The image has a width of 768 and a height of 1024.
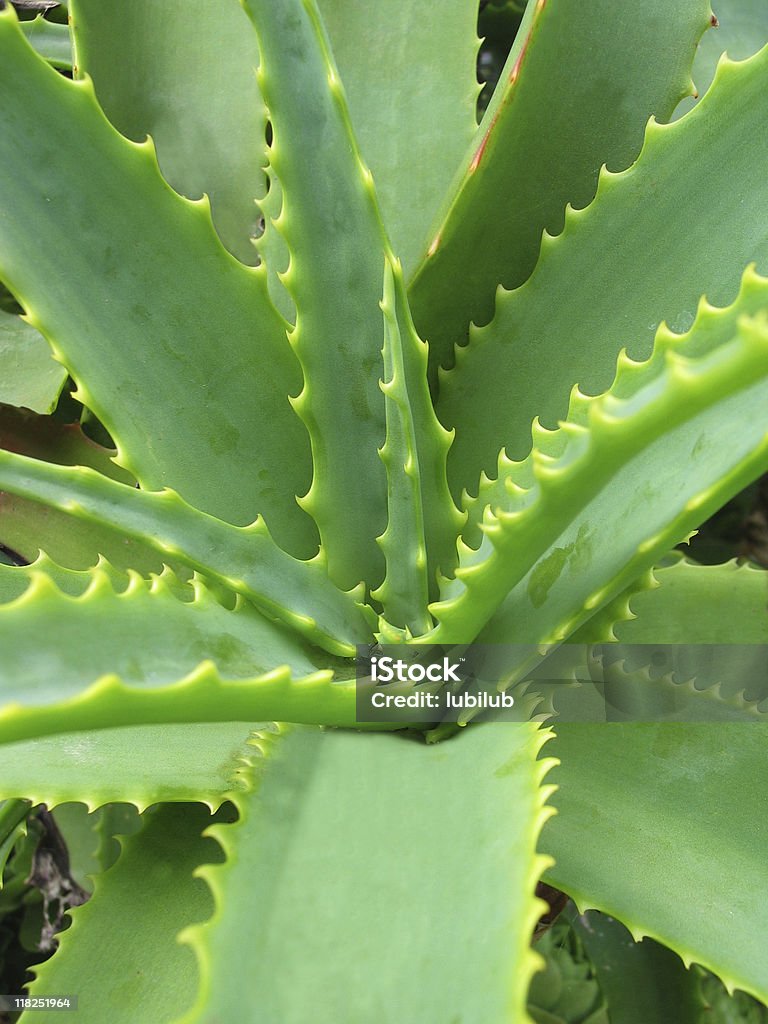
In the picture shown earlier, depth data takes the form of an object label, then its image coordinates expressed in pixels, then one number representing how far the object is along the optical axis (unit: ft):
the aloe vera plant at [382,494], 1.38
